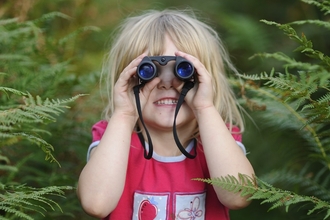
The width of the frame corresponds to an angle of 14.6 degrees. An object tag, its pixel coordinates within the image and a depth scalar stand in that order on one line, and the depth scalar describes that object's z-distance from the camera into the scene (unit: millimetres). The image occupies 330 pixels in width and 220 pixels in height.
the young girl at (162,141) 2163
